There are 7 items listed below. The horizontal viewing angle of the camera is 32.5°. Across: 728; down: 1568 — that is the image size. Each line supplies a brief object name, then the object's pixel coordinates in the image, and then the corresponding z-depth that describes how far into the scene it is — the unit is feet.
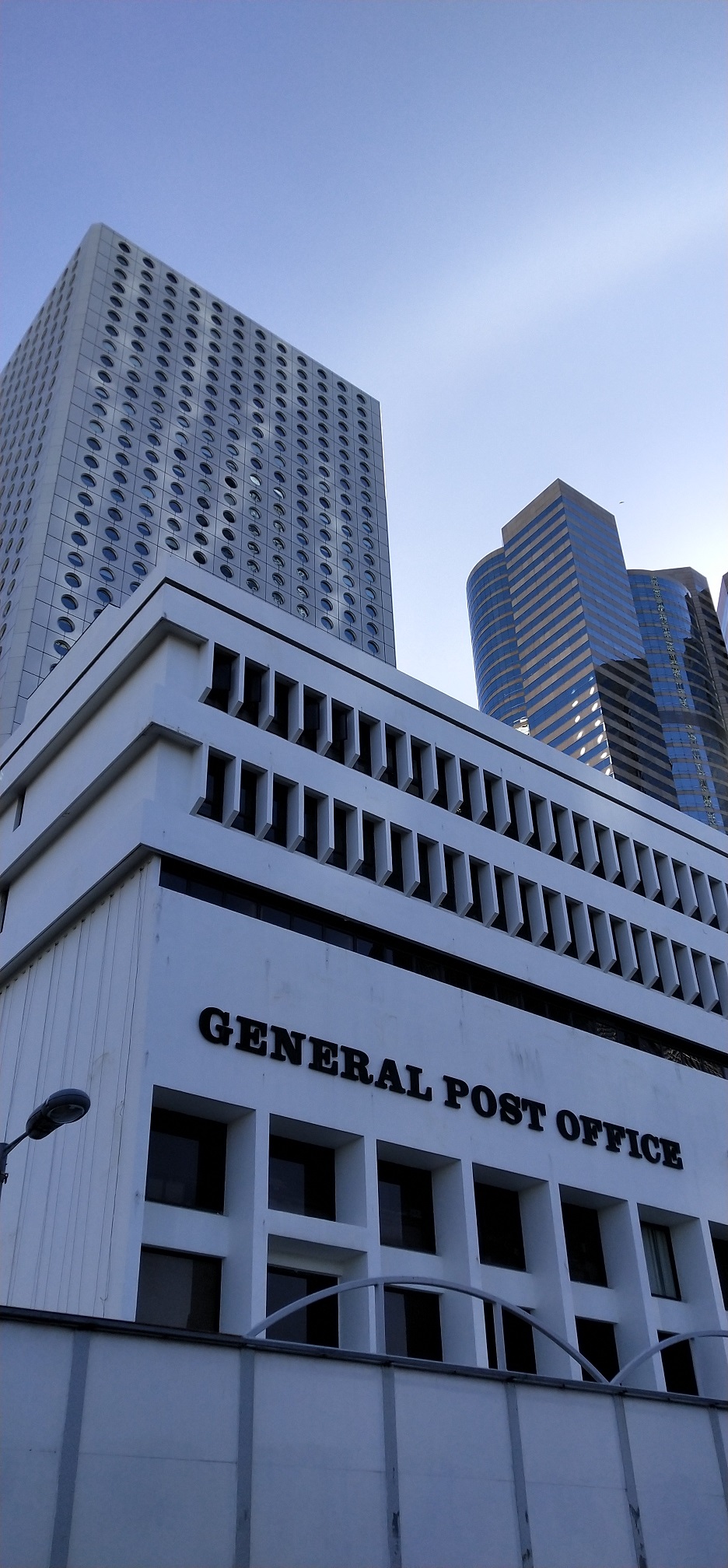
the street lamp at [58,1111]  51.08
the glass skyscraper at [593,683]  589.32
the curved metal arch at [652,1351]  88.53
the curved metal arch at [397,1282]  70.13
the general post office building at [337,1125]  64.64
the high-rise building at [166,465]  215.92
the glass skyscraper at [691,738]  601.21
